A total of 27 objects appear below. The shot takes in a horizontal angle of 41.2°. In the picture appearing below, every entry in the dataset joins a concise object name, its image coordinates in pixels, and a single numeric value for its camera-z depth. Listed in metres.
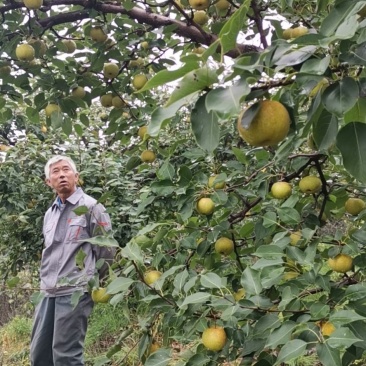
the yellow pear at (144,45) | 1.91
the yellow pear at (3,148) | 3.74
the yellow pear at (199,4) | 1.59
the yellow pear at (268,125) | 0.75
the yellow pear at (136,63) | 2.05
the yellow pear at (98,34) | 1.92
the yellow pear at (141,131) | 1.77
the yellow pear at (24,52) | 1.81
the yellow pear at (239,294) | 1.31
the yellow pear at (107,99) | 1.97
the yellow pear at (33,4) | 1.69
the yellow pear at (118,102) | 1.96
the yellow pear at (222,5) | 1.77
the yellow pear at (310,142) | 1.11
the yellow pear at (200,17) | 1.98
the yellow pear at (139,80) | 1.93
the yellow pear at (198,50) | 2.07
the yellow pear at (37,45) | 1.80
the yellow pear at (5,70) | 1.83
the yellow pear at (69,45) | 2.05
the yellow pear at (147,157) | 1.80
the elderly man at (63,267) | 2.43
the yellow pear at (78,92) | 1.81
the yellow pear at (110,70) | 1.96
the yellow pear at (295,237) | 1.27
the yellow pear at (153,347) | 1.32
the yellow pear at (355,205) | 1.44
